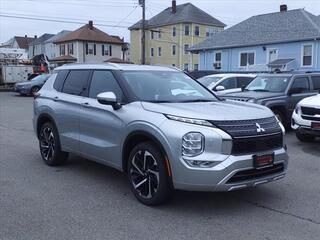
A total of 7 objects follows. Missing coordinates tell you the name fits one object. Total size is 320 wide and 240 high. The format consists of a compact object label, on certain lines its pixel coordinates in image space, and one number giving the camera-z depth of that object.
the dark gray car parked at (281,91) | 11.48
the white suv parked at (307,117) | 9.18
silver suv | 4.92
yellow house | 59.75
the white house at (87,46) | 67.44
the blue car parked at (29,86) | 28.72
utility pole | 35.37
